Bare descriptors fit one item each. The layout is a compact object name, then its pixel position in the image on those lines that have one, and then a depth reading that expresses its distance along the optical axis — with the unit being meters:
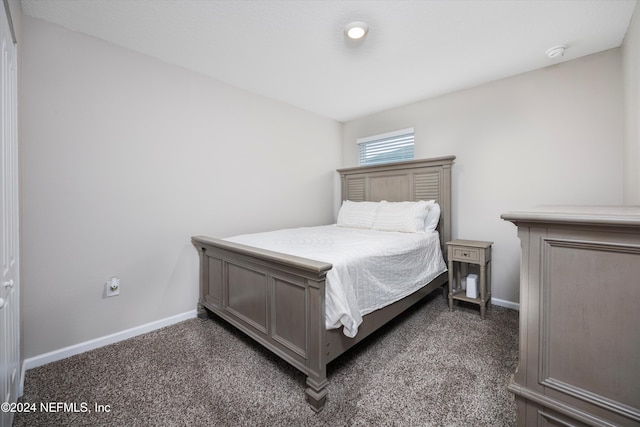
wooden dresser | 0.87
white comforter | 1.54
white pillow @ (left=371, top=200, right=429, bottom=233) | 2.82
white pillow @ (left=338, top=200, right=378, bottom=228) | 3.19
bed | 1.45
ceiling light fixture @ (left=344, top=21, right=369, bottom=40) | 1.88
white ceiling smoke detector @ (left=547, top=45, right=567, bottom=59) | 2.17
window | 3.50
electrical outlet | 2.10
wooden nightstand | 2.49
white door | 1.13
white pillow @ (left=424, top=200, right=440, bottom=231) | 2.94
